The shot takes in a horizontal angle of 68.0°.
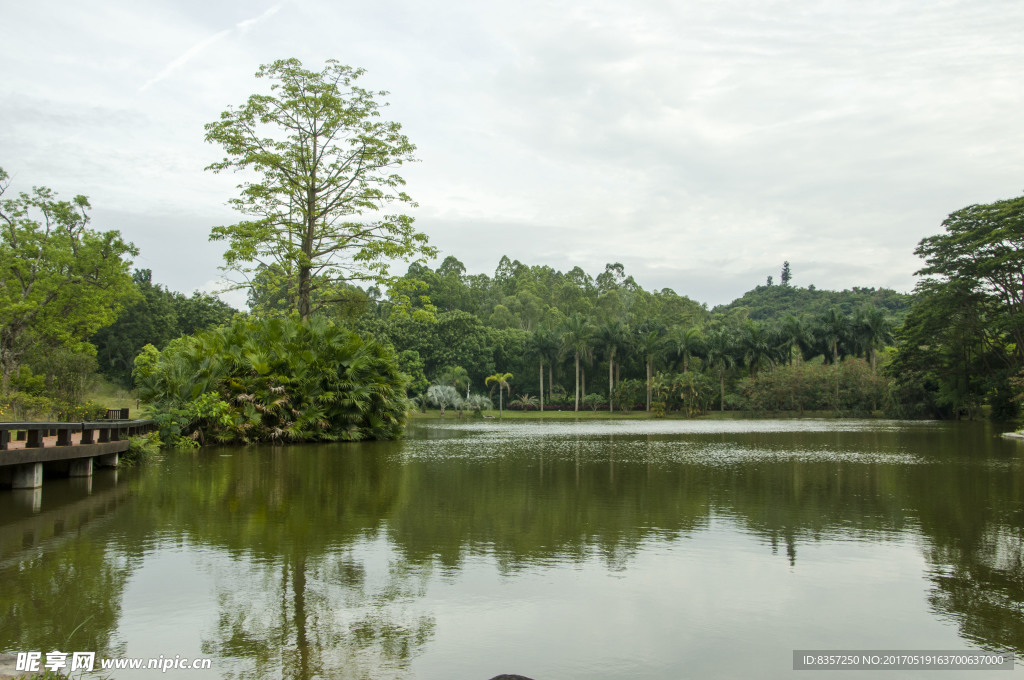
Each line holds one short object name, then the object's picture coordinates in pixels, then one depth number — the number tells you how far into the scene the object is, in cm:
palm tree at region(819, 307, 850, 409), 5638
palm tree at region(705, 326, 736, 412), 5511
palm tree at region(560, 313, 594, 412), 5810
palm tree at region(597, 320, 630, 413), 5841
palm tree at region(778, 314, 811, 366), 5594
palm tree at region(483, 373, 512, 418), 5454
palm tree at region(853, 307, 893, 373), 5444
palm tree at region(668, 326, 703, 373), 5556
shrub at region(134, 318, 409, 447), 1894
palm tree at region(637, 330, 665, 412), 5728
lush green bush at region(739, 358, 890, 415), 4966
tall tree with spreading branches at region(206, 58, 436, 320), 2306
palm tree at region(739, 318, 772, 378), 5550
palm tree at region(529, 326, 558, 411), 6275
